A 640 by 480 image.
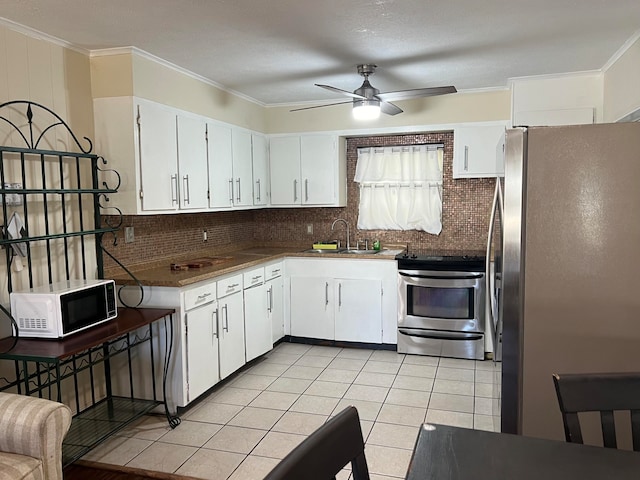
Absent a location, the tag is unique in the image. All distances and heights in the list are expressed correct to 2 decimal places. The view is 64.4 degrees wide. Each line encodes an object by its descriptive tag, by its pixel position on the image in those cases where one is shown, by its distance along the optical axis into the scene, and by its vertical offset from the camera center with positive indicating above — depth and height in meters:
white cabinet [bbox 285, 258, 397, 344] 4.58 -0.88
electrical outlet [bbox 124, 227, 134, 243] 3.62 -0.21
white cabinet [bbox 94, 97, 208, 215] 3.24 +0.36
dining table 1.21 -0.64
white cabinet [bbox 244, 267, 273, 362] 4.07 -0.91
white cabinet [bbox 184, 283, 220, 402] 3.31 -0.91
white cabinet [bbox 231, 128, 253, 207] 4.43 +0.33
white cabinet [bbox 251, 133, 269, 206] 4.81 +0.36
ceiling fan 3.47 +0.74
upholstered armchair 1.94 -0.89
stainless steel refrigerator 2.20 -0.26
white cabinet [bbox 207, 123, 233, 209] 4.04 +0.32
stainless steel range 4.32 -0.88
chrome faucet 5.27 -0.19
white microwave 2.52 -0.52
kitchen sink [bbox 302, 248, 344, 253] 4.89 -0.45
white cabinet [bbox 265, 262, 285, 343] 4.47 -0.85
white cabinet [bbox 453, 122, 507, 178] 4.45 +0.47
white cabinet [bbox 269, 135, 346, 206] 4.92 +0.33
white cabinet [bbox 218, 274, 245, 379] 3.69 -0.90
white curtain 4.95 +0.16
